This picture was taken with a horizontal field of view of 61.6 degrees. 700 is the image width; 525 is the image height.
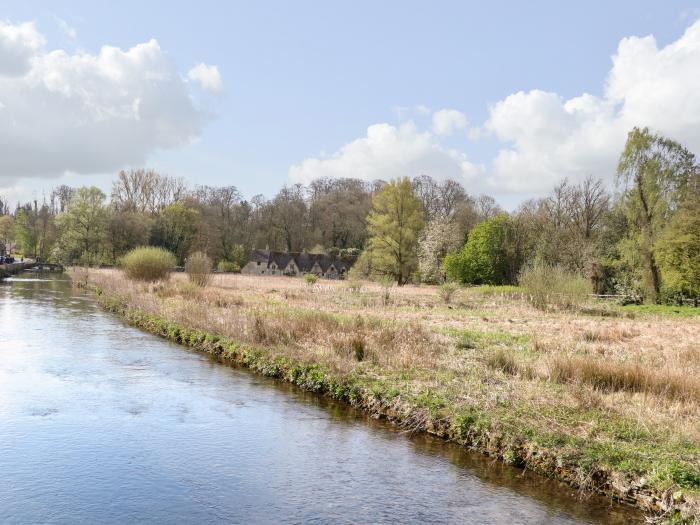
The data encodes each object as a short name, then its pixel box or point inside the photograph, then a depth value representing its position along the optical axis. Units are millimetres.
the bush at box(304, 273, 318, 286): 45312
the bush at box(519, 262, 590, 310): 32406
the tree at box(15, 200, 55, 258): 97500
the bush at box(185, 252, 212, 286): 37531
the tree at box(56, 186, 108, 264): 77688
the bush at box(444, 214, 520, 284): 56781
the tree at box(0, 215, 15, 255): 101419
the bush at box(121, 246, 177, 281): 41406
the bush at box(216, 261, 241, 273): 80062
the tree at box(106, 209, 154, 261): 78000
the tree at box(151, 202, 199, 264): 80688
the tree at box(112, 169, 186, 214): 88125
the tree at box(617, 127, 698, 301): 44062
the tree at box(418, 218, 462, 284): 60094
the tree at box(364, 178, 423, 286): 58625
